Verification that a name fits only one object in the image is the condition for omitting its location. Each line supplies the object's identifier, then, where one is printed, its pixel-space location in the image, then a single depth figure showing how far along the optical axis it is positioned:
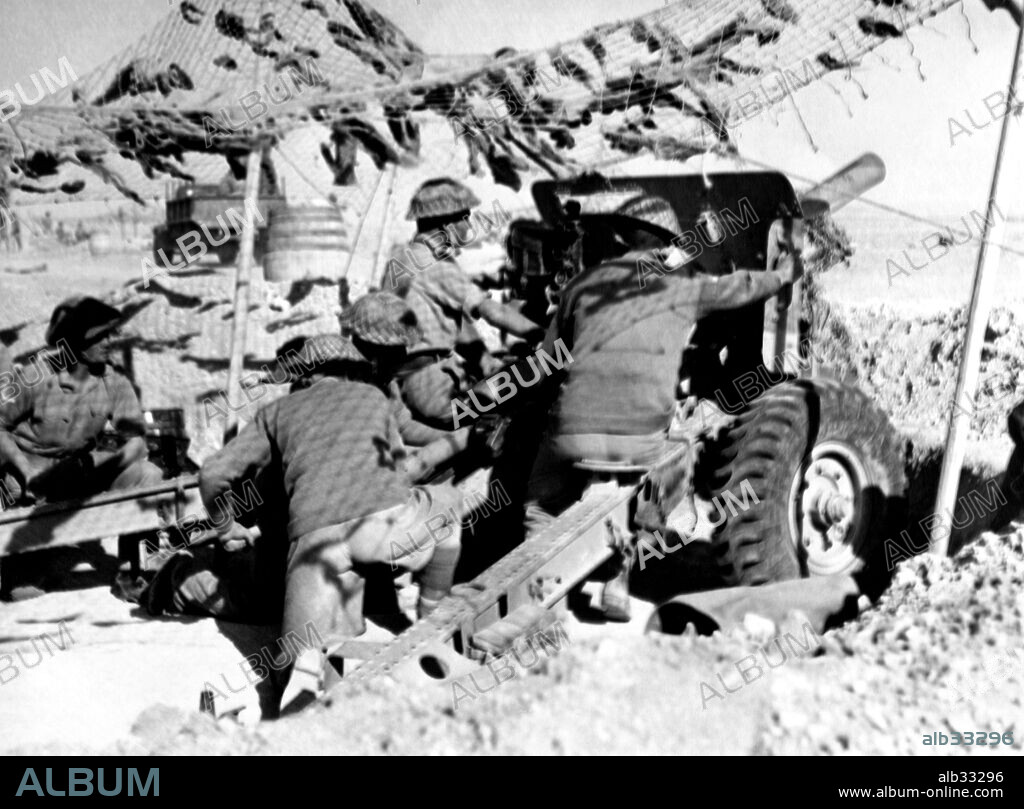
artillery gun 4.57
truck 10.83
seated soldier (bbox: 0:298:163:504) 5.89
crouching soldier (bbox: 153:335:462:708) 4.48
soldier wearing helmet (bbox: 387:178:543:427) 5.83
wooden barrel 10.79
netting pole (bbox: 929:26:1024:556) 4.29
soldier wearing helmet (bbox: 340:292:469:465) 5.20
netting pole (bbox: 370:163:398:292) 7.72
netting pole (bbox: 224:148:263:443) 6.47
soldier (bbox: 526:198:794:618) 4.93
